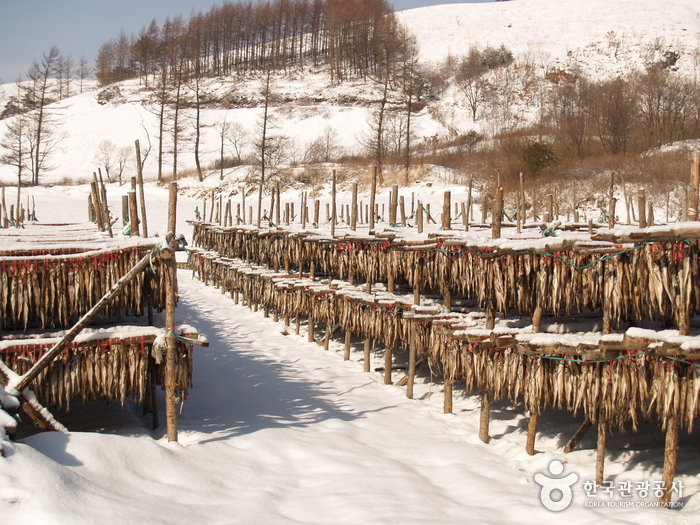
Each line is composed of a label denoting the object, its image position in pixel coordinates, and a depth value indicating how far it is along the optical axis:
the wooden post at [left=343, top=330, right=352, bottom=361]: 12.15
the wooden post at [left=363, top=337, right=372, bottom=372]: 11.21
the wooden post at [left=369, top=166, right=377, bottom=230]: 12.39
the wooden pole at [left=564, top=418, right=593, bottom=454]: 7.11
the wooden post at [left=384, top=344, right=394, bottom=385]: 10.57
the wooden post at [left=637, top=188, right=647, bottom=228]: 8.16
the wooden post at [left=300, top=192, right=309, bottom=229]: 16.40
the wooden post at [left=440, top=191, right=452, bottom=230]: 11.17
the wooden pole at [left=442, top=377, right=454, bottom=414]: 8.80
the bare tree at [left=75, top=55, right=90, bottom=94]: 78.00
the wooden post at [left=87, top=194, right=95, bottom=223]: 23.37
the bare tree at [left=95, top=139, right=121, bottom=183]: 45.31
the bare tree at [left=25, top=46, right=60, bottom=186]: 41.66
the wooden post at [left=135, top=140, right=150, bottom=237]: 9.45
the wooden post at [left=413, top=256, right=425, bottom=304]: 9.86
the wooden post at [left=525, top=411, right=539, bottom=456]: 7.11
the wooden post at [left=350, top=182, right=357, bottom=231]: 13.61
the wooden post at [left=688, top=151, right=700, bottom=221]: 5.89
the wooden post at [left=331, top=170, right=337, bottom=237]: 12.61
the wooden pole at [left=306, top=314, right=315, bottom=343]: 13.34
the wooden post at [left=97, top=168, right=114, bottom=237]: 13.02
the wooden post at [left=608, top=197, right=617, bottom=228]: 10.16
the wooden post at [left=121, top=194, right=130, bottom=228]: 15.31
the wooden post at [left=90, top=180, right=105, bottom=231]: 12.17
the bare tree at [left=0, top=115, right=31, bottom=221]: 43.97
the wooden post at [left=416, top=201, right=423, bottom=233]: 11.80
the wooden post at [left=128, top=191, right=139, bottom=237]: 8.75
